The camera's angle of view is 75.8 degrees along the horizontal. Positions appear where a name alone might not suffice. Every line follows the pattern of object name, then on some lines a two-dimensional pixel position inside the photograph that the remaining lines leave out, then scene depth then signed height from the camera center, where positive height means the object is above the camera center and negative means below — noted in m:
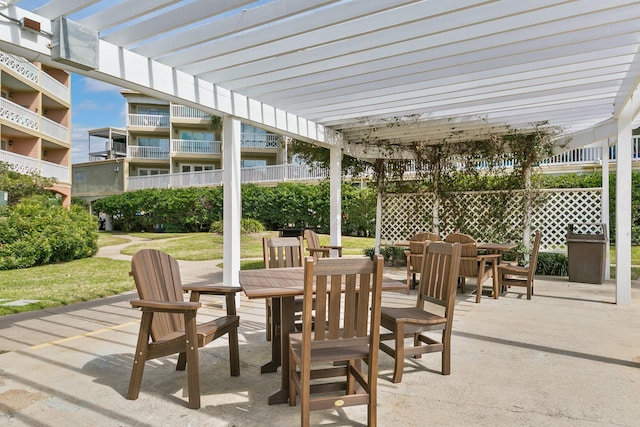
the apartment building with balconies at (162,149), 26.22 +3.97
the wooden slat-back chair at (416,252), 6.58 -0.70
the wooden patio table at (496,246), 6.65 -0.61
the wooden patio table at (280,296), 2.65 -0.56
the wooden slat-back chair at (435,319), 3.06 -0.84
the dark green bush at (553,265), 8.45 -1.17
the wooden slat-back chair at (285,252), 4.48 -0.47
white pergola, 3.28 +1.55
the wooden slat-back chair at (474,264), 5.97 -0.82
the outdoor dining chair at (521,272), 6.11 -0.98
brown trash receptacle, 7.33 -0.87
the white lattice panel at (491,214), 8.64 -0.12
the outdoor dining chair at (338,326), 2.26 -0.67
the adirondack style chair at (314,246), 6.06 -0.57
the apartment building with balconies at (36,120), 15.69 +3.82
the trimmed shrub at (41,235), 9.25 -0.59
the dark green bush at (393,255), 10.07 -1.13
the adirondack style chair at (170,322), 2.64 -0.80
